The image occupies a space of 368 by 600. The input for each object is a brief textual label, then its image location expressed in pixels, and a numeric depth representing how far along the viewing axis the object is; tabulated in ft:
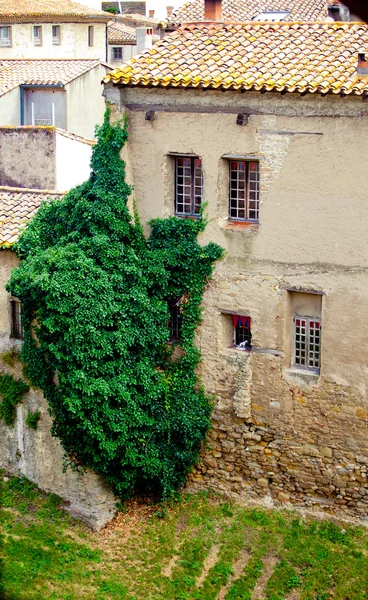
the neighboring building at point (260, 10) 107.76
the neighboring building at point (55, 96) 113.50
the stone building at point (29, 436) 61.52
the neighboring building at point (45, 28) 168.14
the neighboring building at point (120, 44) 187.73
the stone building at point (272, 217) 54.08
